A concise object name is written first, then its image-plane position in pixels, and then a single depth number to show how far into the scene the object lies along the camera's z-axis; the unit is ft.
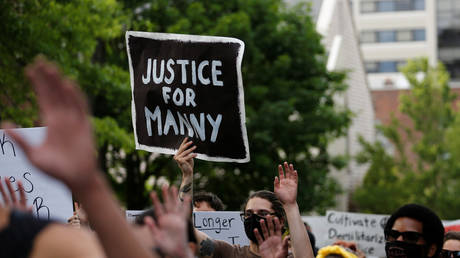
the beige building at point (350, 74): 132.46
